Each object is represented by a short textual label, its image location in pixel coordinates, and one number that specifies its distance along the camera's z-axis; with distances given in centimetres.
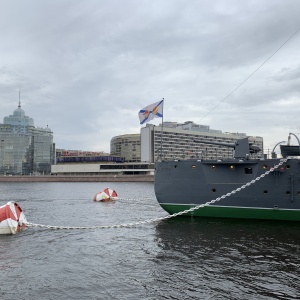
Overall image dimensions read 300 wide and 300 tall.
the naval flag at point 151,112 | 2573
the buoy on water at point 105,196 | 4484
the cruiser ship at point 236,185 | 2148
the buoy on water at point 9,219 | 1978
